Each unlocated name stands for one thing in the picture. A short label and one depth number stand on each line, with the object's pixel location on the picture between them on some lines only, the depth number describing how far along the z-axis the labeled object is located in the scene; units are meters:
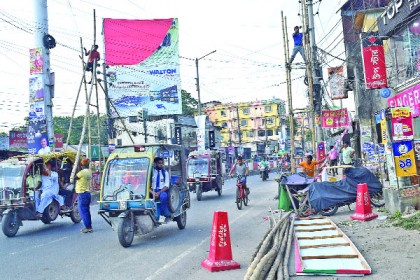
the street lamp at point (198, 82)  36.69
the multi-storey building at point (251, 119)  88.31
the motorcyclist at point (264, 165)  33.53
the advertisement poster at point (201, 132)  37.62
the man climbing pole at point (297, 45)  20.78
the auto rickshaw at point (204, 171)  19.88
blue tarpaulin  11.80
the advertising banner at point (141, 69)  41.03
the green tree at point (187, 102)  62.31
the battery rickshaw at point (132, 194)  8.94
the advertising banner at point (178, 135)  40.34
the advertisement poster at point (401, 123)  10.64
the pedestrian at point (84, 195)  10.82
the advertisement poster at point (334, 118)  25.53
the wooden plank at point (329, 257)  6.66
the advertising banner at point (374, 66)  18.23
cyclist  15.71
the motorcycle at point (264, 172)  33.56
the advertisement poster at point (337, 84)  26.38
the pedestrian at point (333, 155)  20.09
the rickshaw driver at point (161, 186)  9.60
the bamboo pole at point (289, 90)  19.75
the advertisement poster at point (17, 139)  33.94
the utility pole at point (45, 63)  21.20
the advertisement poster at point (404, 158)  10.62
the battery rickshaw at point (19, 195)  11.16
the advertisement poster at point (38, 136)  21.00
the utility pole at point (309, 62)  19.48
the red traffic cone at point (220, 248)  6.54
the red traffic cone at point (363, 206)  10.56
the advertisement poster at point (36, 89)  21.12
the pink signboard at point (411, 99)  16.16
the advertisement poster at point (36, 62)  21.25
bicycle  14.75
